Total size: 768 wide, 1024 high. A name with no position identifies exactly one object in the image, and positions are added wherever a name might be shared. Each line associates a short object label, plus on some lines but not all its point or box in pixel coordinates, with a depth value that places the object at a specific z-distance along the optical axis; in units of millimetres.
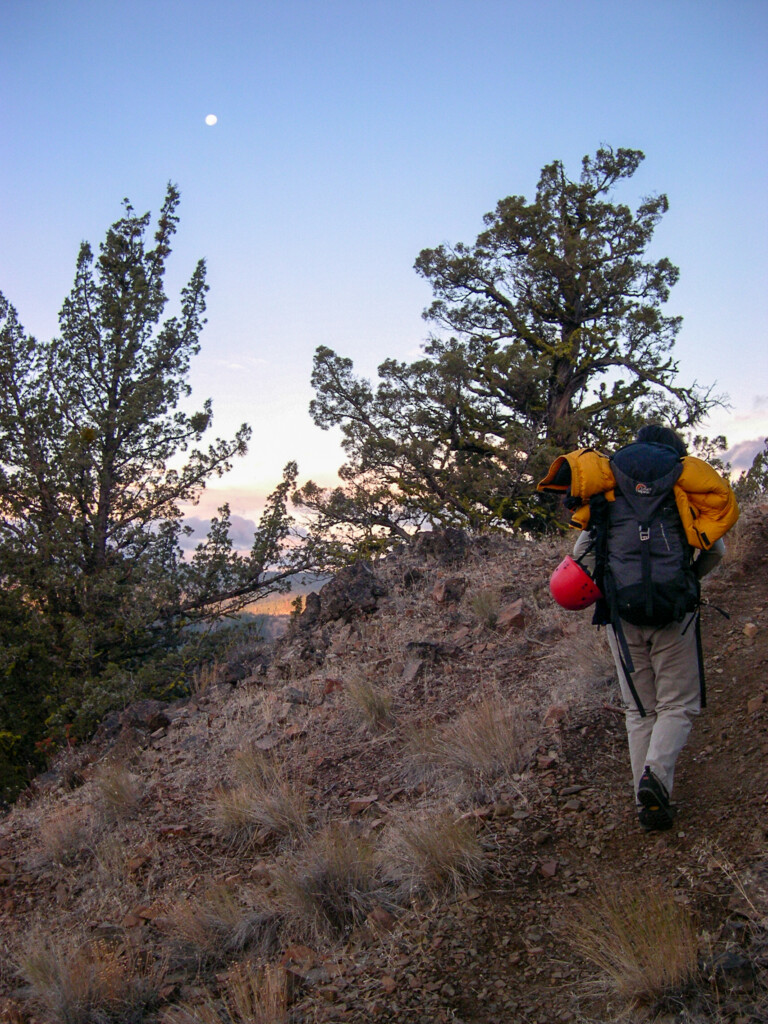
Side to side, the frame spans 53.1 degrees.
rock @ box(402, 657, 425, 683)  6508
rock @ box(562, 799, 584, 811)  4020
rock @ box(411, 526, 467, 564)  10102
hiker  3682
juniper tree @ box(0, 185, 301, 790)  10828
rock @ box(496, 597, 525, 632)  7094
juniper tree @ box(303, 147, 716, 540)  17125
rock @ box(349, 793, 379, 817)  4728
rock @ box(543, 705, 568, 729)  4890
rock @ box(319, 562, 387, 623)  9016
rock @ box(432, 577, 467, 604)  8398
